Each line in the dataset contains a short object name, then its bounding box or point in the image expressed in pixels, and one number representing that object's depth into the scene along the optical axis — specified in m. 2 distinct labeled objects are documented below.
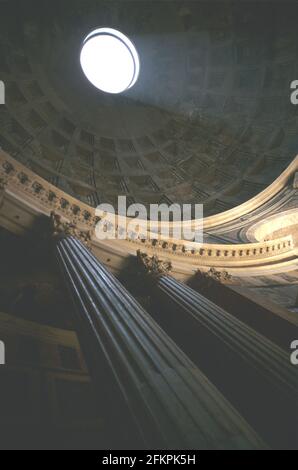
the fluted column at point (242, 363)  4.30
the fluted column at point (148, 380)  3.08
